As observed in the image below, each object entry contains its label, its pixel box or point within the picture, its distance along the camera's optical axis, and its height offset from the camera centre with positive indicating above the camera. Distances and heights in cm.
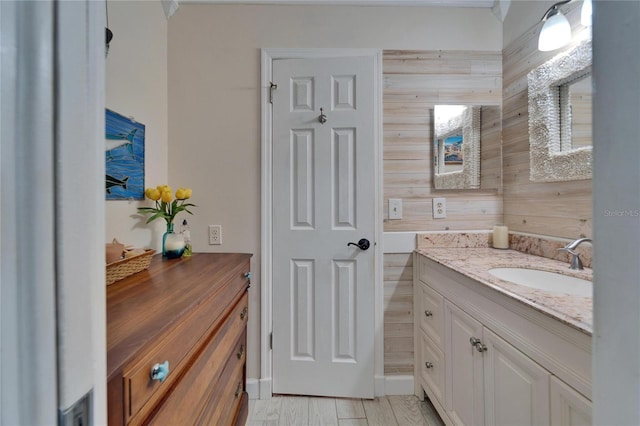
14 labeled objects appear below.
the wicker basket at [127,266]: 93 -20
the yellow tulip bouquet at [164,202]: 138 +6
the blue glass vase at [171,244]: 141 -16
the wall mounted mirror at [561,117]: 124 +47
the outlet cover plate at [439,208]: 178 +2
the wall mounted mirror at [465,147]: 177 +42
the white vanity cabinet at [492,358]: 75 -53
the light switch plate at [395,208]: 177 +3
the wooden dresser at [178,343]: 57 -35
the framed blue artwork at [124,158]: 123 +27
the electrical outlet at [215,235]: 173 -14
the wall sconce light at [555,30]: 130 +88
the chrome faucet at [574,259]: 115 -21
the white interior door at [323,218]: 172 -4
